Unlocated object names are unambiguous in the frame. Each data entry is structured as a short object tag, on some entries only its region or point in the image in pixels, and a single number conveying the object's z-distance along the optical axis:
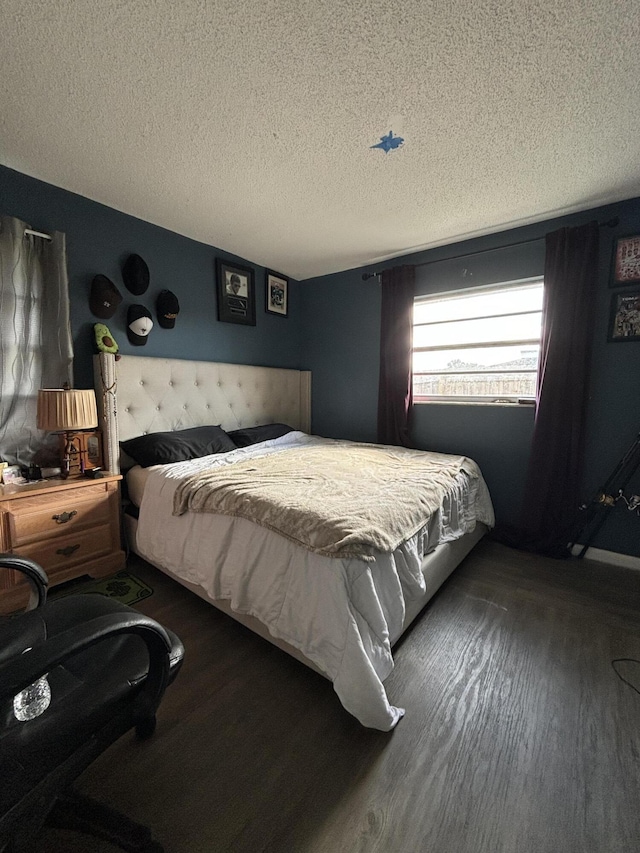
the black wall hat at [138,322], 2.51
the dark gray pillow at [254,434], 3.04
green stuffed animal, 2.29
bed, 1.21
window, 2.69
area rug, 1.97
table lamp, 1.88
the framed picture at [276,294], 3.62
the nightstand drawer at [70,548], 1.83
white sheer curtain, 1.94
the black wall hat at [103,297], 2.30
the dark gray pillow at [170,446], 2.35
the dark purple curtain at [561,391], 2.34
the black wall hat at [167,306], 2.69
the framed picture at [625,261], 2.21
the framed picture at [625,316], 2.23
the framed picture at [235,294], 3.16
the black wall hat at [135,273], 2.47
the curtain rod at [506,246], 2.23
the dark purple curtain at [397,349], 3.13
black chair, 0.62
